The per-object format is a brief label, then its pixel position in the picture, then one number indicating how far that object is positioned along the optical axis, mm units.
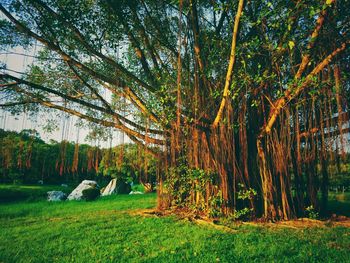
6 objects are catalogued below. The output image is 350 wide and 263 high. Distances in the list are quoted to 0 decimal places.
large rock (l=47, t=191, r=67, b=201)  11805
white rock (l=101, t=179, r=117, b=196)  16656
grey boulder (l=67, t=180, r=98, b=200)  12341
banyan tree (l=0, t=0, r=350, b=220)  4578
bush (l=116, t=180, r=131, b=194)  17031
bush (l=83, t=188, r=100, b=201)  12088
